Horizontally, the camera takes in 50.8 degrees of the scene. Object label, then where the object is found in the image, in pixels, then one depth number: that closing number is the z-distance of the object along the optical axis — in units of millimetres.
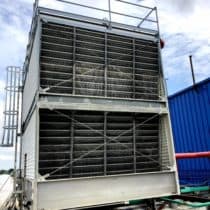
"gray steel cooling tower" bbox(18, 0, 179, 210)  4035
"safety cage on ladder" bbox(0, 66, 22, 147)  7634
